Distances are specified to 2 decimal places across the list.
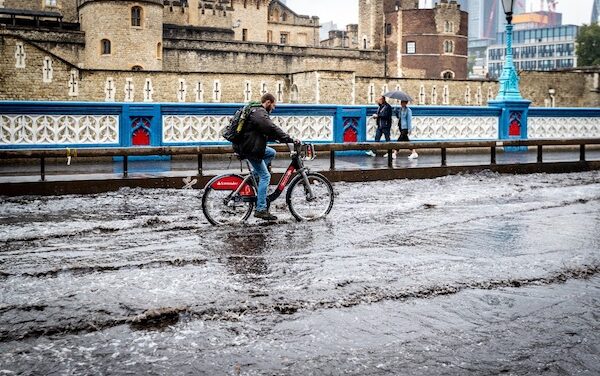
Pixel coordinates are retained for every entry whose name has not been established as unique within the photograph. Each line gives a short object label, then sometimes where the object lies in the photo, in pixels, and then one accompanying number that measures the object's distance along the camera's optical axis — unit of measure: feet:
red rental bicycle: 31.18
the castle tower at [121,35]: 164.04
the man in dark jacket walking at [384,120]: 63.87
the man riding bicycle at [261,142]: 31.19
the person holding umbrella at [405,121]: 64.28
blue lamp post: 72.38
